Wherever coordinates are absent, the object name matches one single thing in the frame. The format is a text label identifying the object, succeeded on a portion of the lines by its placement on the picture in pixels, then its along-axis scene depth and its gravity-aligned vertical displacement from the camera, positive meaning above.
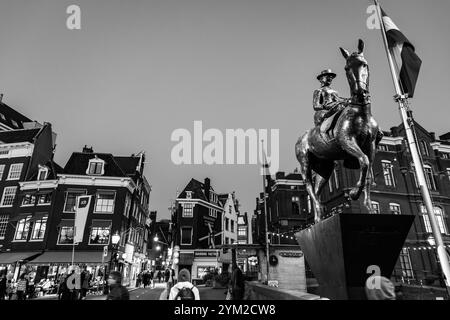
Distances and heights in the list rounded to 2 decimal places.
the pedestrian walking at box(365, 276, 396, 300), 2.71 -0.31
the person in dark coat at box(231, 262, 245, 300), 8.10 -0.83
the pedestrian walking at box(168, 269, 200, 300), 4.58 -0.57
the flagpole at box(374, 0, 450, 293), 5.36 +2.16
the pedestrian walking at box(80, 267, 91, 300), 15.81 -1.42
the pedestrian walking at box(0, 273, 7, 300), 13.83 -1.42
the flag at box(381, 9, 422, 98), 7.27 +5.06
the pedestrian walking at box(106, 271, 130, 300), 4.75 -0.54
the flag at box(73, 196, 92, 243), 17.58 +2.68
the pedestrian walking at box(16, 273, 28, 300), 15.29 -1.72
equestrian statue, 3.85 +1.79
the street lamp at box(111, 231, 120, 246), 19.83 +1.14
